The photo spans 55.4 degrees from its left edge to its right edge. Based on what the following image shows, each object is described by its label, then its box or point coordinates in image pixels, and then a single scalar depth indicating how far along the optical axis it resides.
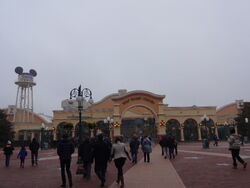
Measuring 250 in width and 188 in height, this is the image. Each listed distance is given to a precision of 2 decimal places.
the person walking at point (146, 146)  14.55
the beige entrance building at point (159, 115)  45.22
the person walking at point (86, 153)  9.11
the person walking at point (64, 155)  7.80
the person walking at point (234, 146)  10.27
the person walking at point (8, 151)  14.60
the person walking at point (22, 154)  13.86
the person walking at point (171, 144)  15.91
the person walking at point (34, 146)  14.33
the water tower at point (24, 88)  59.28
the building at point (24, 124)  54.66
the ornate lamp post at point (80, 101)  12.07
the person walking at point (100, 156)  7.84
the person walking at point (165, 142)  16.26
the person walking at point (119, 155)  7.62
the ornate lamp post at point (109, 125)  34.37
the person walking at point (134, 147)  14.34
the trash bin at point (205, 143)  24.80
